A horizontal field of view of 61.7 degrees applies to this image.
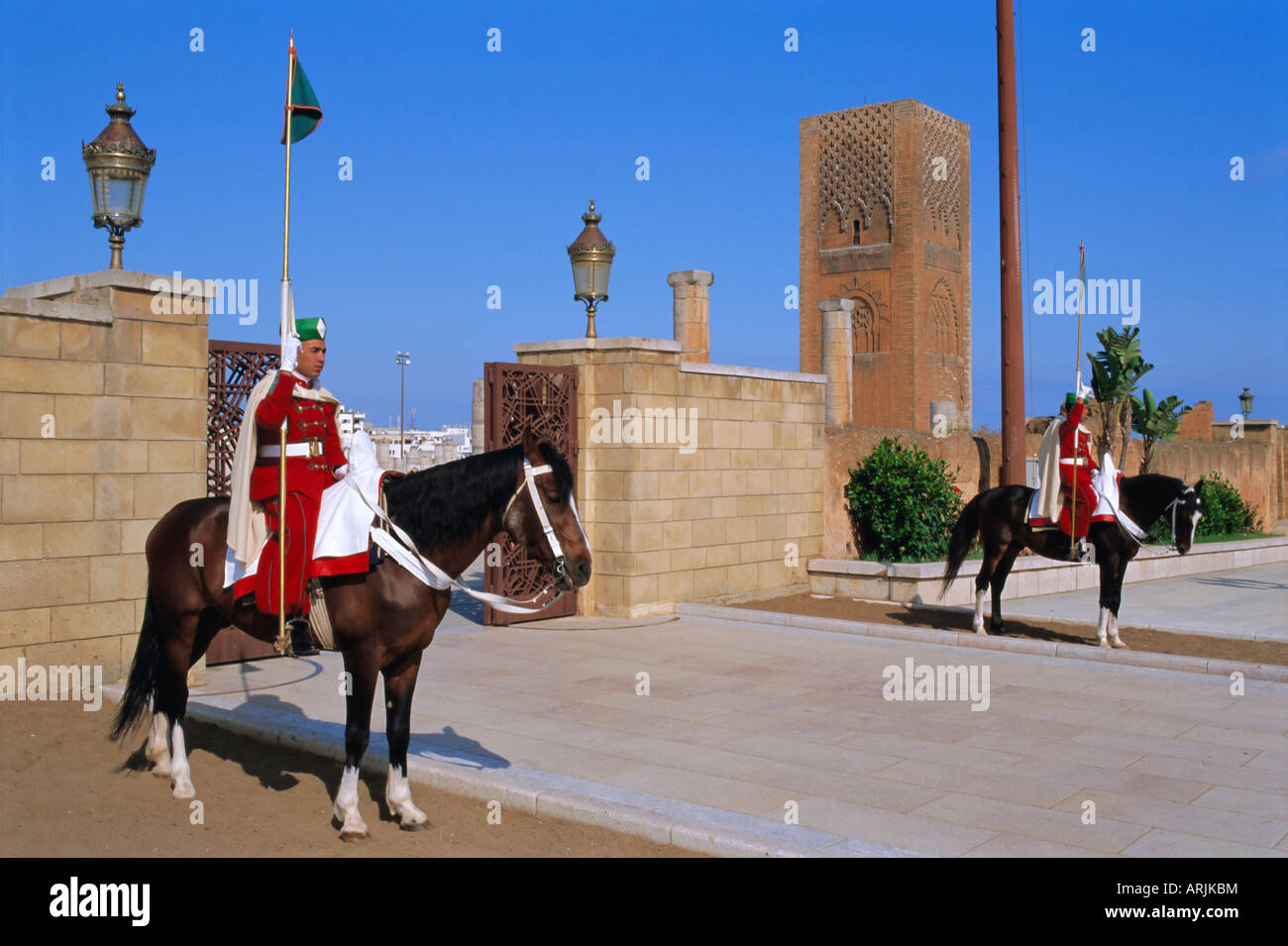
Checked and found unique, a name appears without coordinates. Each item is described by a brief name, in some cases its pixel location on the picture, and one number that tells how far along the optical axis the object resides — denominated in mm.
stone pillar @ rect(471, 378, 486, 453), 20859
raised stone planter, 13523
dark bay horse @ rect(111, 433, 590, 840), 4902
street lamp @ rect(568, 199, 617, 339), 12391
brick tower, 42438
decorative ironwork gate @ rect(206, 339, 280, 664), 9055
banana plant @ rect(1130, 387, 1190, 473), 25281
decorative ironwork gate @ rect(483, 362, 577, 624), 11508
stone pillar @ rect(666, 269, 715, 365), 19172
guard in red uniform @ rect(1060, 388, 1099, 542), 10328
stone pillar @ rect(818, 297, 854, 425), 27219
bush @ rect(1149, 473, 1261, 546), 21531
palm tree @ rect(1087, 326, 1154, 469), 24391
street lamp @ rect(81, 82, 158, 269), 7980
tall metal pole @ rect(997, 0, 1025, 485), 16266
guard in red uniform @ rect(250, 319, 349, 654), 4988
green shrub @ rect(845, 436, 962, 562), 14711
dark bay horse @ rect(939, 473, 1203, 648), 10266
